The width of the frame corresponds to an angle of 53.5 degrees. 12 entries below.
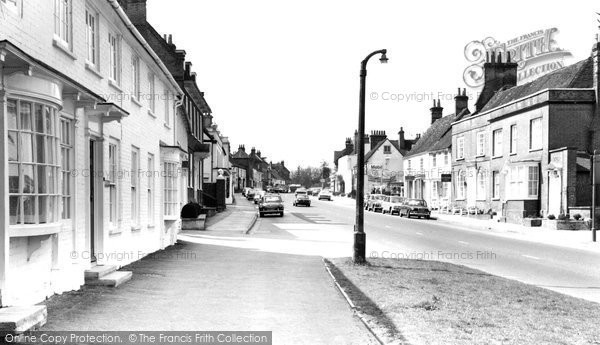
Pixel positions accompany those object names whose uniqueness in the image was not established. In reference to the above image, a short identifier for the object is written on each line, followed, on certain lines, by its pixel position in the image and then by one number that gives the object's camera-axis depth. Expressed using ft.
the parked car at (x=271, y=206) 140.46
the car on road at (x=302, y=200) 201.87
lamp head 48.81
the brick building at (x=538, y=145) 110.11
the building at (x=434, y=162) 178.75
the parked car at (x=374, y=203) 179.93
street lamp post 49.24
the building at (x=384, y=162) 275.59
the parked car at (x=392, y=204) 160.66
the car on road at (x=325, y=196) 286.25
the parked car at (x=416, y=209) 146.82
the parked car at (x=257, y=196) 212.09
